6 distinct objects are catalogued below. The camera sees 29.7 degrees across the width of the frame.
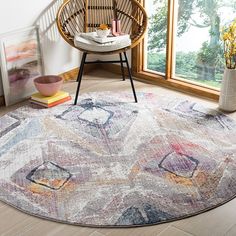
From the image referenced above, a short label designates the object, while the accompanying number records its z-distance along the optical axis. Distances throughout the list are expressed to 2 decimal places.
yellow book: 3.14
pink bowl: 3.11
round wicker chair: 3.35
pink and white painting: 3.12
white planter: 2.93
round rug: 2.09
